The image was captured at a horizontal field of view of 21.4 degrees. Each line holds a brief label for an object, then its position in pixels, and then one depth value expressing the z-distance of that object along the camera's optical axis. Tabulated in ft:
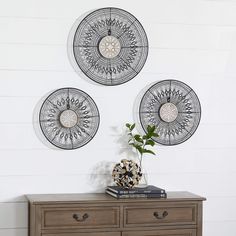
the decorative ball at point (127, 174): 12.28
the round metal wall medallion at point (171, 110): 13.02
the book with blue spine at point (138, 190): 11.98
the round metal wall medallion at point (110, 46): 12.64
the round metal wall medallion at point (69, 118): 12.46
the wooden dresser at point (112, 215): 11.50
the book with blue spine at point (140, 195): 11.94
